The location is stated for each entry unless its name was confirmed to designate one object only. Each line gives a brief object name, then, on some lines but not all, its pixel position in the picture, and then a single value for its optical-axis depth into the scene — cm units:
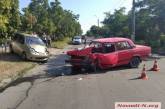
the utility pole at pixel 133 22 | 1381
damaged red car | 643
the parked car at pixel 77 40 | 2366
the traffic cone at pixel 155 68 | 654
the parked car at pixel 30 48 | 839
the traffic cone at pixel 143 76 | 545
